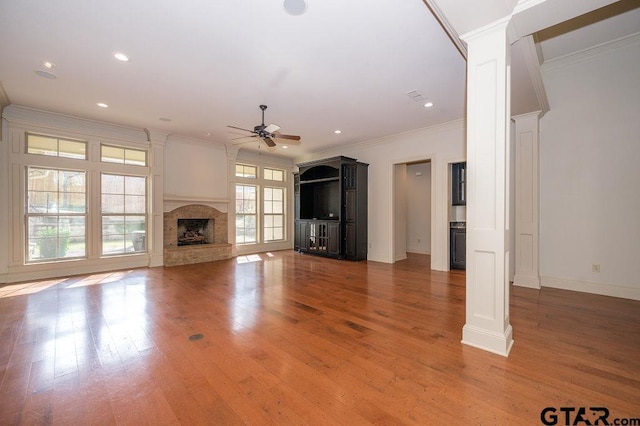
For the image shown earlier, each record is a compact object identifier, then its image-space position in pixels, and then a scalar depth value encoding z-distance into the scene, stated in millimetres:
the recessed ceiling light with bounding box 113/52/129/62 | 3209
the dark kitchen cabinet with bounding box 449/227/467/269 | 5734
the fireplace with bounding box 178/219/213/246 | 7043
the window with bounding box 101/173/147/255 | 5816
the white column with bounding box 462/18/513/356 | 2354
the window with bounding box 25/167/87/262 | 5082
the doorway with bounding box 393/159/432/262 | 7145
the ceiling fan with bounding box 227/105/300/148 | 4496
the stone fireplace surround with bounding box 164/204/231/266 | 6422
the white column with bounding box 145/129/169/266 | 6191
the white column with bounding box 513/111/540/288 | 4445
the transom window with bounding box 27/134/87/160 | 5121
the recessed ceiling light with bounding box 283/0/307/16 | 2400
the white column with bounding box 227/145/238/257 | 7510
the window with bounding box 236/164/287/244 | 8094
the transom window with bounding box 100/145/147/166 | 5828
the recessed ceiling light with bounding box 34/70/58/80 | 3626
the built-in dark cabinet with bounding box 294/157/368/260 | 6945
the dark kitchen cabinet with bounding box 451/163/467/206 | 5773
